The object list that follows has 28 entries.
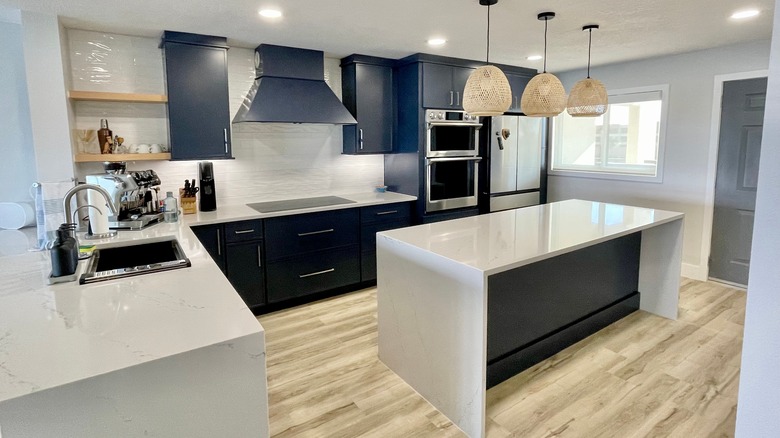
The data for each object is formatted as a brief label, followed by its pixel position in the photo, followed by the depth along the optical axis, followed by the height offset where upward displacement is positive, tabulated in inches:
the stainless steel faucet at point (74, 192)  73.8 -6.5
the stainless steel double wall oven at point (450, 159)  169.9 -0.9
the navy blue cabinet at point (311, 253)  141.7 -32.5
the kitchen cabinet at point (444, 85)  166.2 +28.1
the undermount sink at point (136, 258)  72.4 -20.1
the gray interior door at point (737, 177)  151.0 -7.7
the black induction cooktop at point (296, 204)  147.6 -16.5
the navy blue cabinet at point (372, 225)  159.8 -25.4
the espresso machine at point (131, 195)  103.5 -9.4
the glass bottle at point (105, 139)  127.0 +5.6
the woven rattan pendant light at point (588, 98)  119.0 +15.9
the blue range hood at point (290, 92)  141.9 +22.2
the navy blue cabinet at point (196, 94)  130.6 +19.7
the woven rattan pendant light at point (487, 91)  101.8 +15.3
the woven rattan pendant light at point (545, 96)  110.2 +15.4
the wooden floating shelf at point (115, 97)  120.8 +17.7
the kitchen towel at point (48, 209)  86.0 -9.9
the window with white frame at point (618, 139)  178.9 +7.7
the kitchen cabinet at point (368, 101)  165.5 +21.7
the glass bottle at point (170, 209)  121.0 -14.3
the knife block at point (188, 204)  138.3 -14.6
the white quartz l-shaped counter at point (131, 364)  40.4 -20.3
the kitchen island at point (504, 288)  83.3 -31.9
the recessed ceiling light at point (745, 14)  113.8 +37.6
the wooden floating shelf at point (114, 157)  121.7 +0.3
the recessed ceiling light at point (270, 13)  109.7 +36.8
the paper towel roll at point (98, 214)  97.6 -12.4
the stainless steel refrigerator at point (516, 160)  189.5 -1.9
